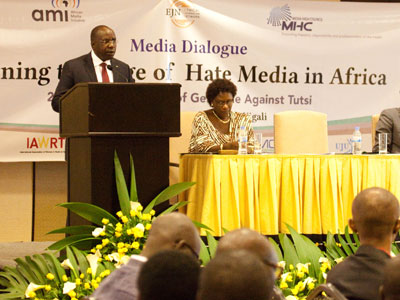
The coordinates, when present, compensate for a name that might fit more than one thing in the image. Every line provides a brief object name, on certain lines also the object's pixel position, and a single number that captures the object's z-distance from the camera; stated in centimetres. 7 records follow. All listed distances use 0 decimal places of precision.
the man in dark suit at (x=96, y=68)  912
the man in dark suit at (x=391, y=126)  1031
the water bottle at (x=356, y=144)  879
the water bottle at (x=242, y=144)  857
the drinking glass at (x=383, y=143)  886
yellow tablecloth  817
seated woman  961
